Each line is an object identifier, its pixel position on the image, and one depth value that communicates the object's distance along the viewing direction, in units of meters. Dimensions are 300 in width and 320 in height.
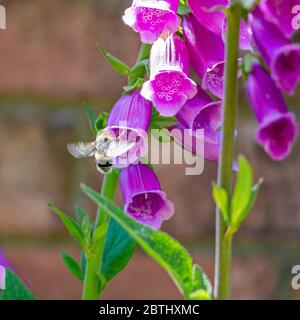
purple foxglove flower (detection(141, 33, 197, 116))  0.78
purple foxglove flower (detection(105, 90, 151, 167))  0.79
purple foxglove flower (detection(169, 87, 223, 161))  0.79
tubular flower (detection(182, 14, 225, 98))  0.79
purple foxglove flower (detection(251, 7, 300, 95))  0.70
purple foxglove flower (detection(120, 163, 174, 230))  0.81
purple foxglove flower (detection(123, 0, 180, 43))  0.78
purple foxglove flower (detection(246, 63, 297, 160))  0.70
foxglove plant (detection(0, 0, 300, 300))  0.70
